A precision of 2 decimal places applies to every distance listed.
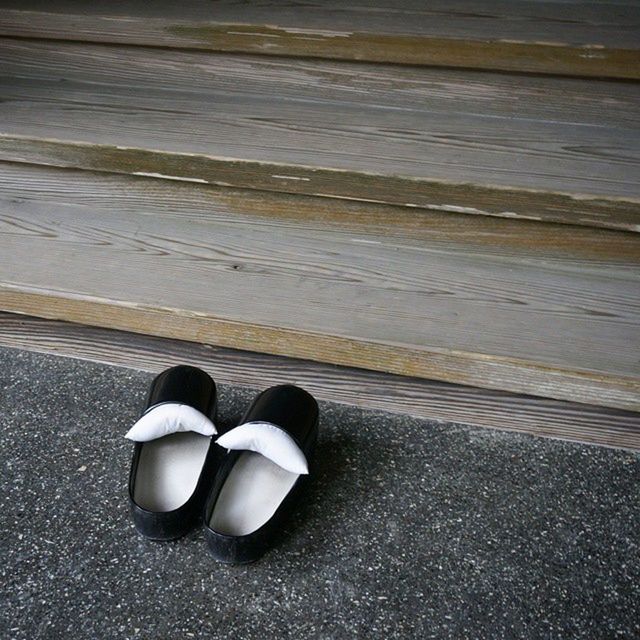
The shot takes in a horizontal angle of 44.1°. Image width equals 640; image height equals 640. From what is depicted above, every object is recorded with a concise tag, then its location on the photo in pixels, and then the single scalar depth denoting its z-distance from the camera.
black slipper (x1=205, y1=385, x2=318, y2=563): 1.12
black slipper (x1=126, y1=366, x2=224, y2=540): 1.15
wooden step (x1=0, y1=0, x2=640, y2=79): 1.45
